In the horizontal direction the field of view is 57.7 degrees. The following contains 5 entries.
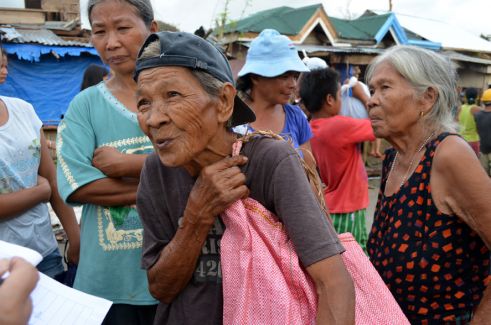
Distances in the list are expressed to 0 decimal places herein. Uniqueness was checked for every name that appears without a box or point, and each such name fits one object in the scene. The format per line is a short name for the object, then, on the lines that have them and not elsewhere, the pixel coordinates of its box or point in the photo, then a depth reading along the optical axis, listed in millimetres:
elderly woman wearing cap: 1225
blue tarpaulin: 10148
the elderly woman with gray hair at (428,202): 1744
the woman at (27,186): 2105
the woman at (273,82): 3119
